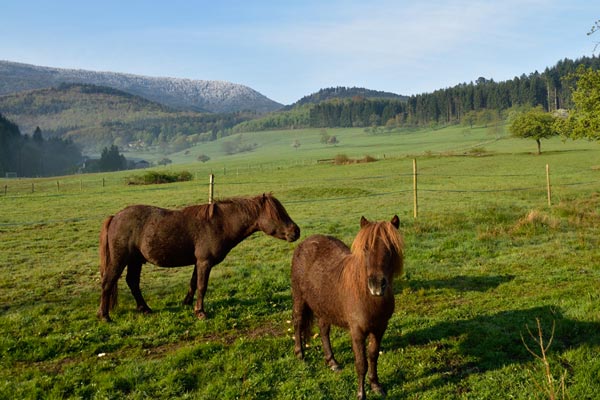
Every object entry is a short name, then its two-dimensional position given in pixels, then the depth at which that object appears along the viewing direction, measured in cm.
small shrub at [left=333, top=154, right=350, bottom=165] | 6506
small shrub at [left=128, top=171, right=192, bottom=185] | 5297
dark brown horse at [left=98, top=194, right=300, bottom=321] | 801
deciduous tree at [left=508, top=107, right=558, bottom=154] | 6281
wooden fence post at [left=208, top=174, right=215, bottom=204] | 1515
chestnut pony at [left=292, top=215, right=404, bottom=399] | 473
